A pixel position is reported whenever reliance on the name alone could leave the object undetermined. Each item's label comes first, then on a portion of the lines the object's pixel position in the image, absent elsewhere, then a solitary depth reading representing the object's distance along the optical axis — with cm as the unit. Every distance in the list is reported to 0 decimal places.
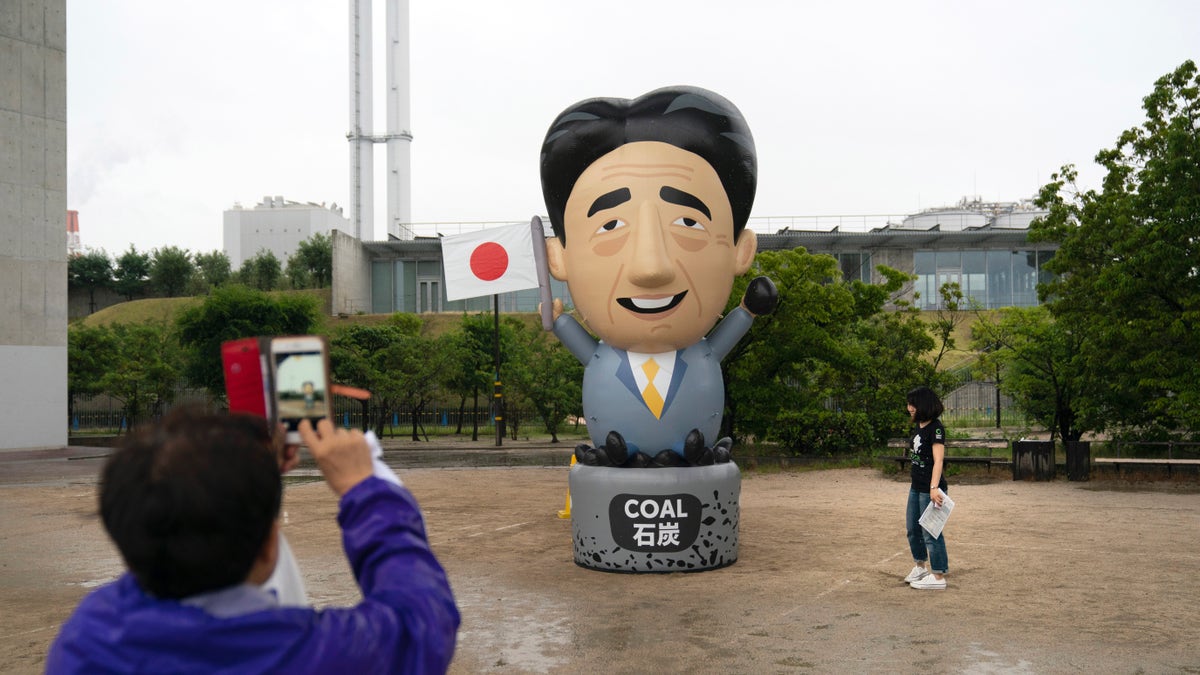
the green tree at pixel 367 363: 3161
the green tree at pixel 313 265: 6975
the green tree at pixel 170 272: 6525
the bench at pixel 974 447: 1781
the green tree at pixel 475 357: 3291
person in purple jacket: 165
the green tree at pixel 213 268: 6912
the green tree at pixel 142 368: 3597
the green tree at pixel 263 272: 6900
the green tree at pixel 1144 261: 1583
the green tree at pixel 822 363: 2006
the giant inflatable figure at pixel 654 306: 856
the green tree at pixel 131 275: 6519
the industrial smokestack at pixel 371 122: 5881
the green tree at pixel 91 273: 6362
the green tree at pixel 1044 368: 1941
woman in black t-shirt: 795
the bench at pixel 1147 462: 1648
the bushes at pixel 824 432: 2148
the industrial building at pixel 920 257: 4672
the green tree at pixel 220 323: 3488
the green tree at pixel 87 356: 3791
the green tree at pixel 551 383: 2913
